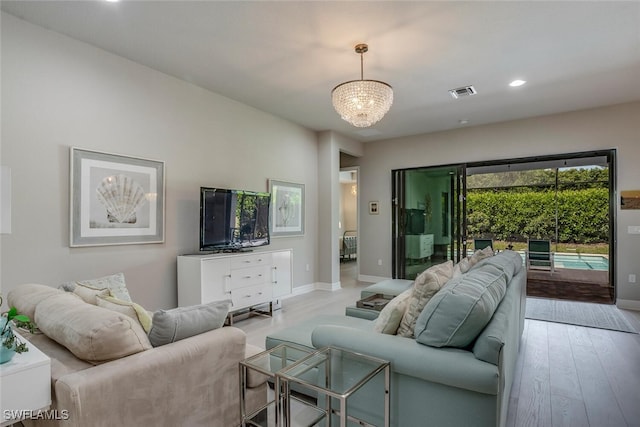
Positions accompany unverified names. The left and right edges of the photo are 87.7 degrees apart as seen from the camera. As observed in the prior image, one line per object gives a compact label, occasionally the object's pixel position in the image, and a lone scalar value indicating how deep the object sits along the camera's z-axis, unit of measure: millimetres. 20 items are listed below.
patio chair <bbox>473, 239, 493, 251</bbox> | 6859
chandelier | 2914
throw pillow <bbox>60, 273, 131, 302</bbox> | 2637
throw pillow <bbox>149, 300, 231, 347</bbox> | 1572
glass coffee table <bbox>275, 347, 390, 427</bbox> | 1428
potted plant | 1197
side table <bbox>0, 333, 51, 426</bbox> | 1131
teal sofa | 1338
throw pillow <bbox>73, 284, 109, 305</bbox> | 1915
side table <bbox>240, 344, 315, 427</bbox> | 1492
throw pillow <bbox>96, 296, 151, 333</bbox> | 1648
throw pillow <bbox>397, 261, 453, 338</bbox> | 1747
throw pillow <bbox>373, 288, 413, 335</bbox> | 1811
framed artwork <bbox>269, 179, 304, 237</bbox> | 5113
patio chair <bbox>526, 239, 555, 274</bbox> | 6980
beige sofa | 1240
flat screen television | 3838
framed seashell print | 2992
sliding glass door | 6070
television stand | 3541
